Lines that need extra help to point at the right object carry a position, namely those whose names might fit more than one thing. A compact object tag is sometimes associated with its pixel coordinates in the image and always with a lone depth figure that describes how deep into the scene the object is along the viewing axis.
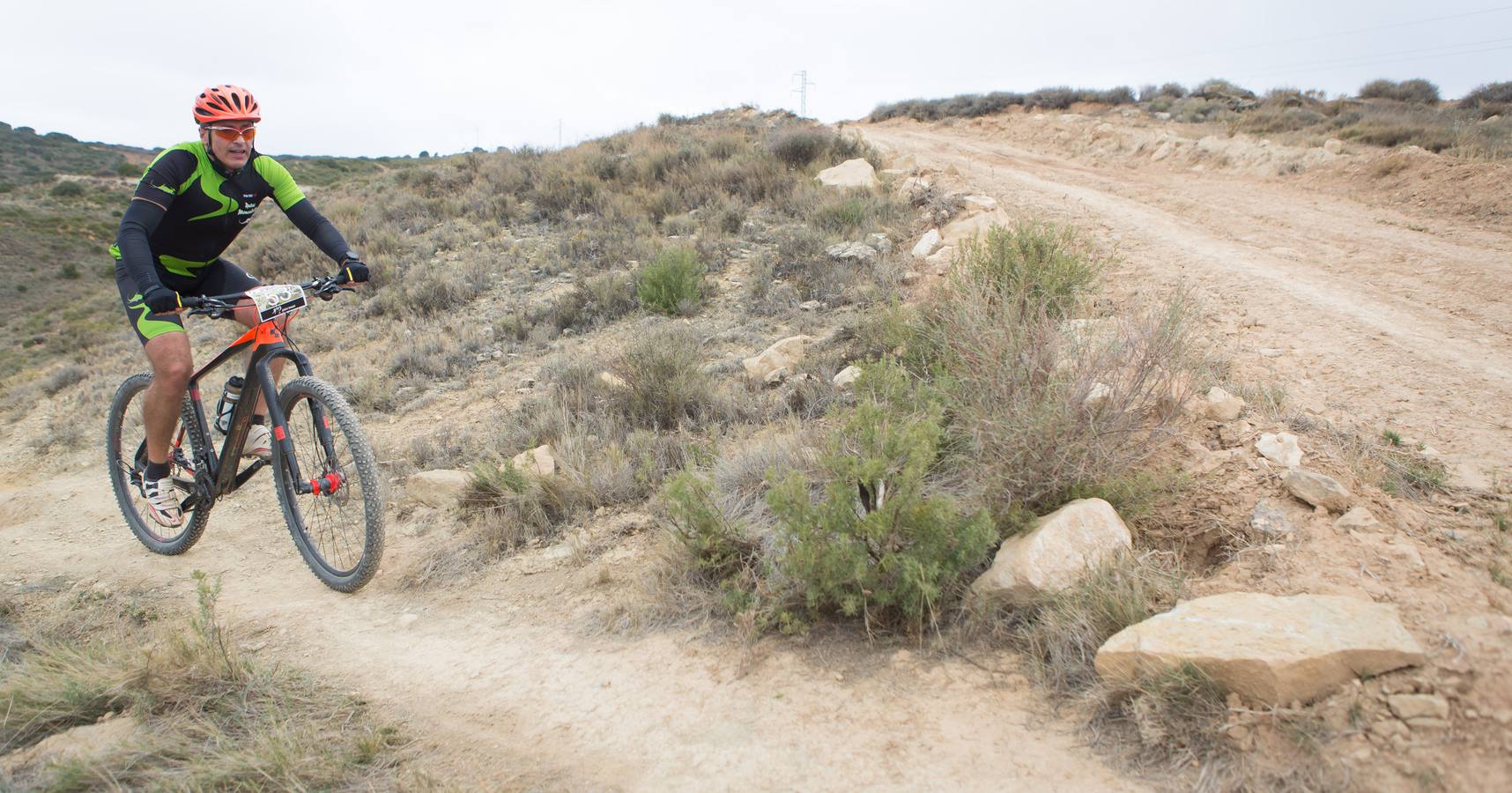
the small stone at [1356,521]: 2.89
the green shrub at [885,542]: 2.86
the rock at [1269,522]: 3.01
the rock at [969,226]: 8.06
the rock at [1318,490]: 3.07
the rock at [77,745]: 2.42
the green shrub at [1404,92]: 20.69
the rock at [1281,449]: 3.45
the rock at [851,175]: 11.57
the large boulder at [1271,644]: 2.11
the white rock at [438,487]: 4.82
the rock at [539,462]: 4.67
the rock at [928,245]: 7.98
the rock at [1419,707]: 1.98
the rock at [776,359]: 5.89
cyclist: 3.63
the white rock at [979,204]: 9.14
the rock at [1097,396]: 3.43
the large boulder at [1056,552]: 2.83
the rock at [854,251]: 8.20
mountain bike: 3.70
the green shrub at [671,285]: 8.18
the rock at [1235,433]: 3.77
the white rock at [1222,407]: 3.98
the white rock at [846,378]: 5.15
